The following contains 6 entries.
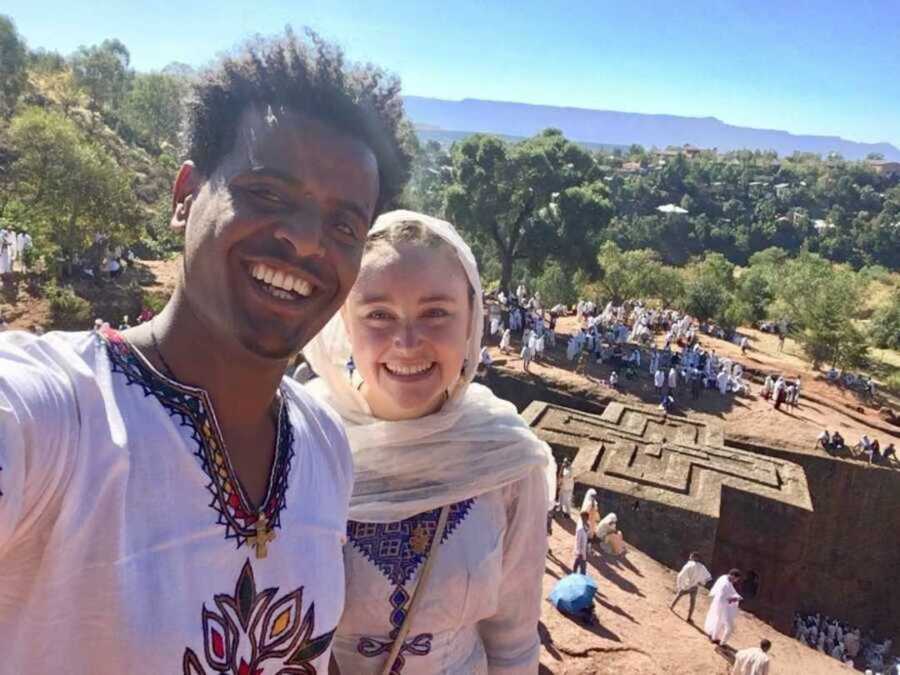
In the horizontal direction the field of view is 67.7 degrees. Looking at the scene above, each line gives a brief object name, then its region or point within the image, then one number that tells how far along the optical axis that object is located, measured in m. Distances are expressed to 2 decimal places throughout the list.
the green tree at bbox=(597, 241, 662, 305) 26.06
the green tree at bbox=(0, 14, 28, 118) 31.72
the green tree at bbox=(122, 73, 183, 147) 42.44
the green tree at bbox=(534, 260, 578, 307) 25.52
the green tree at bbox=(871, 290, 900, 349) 27.36
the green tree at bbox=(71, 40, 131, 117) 43.53
